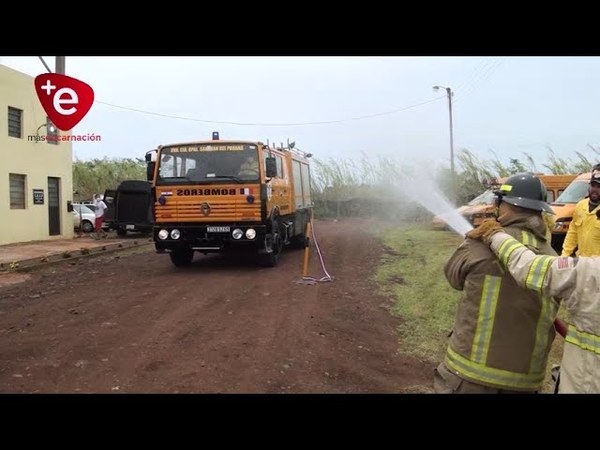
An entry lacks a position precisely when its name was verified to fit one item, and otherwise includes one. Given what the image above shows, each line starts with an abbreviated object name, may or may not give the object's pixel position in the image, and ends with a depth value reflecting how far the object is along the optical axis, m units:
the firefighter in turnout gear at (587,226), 5.57
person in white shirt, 21.20
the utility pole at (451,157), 25.88
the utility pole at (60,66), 15.32
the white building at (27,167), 17.03
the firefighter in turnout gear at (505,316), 2.66
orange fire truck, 10.77
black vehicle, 21.42
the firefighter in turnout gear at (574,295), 2.24
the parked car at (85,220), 24.14
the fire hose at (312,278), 9.75
